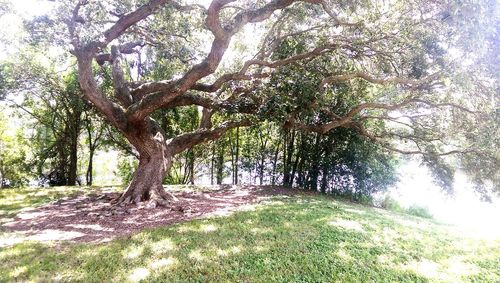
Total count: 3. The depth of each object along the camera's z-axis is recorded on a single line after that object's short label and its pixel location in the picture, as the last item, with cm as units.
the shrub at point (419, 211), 1294
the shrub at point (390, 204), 1262
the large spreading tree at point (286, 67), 763
